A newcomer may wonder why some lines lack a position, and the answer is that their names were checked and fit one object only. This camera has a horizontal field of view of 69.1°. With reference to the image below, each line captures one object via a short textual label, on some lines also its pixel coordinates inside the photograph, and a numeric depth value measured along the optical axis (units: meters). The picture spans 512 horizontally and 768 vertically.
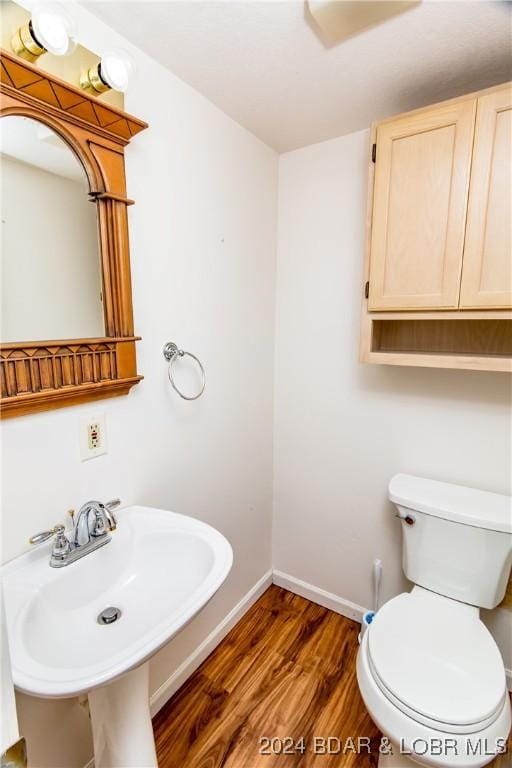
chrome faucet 0.97
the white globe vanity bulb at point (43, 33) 0.82
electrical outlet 1.09
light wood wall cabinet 1.12
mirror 0.89
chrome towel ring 1.33
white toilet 0.98
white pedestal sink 0.72
